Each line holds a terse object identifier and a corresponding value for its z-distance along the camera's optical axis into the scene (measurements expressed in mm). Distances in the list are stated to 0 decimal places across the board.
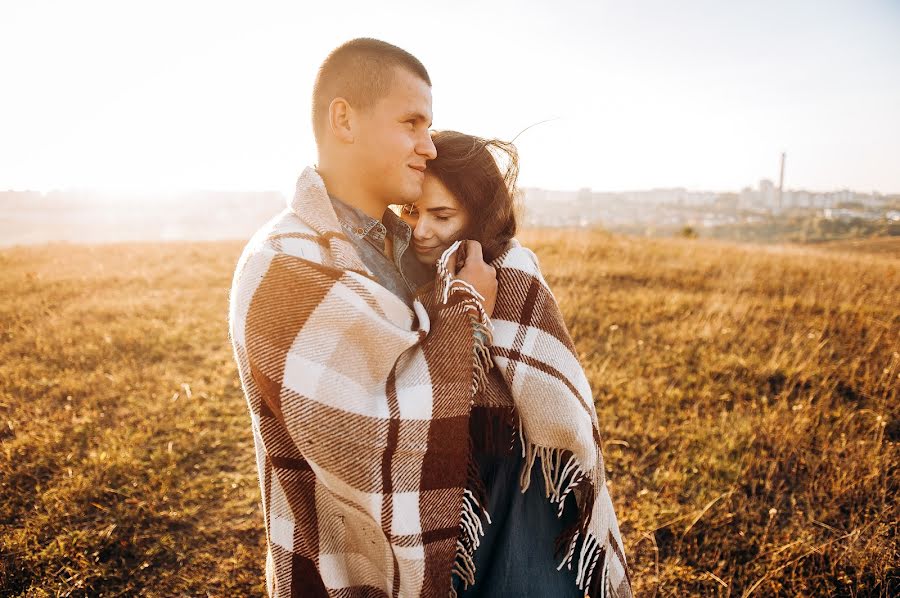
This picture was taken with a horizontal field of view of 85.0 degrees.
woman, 1570
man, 1307
